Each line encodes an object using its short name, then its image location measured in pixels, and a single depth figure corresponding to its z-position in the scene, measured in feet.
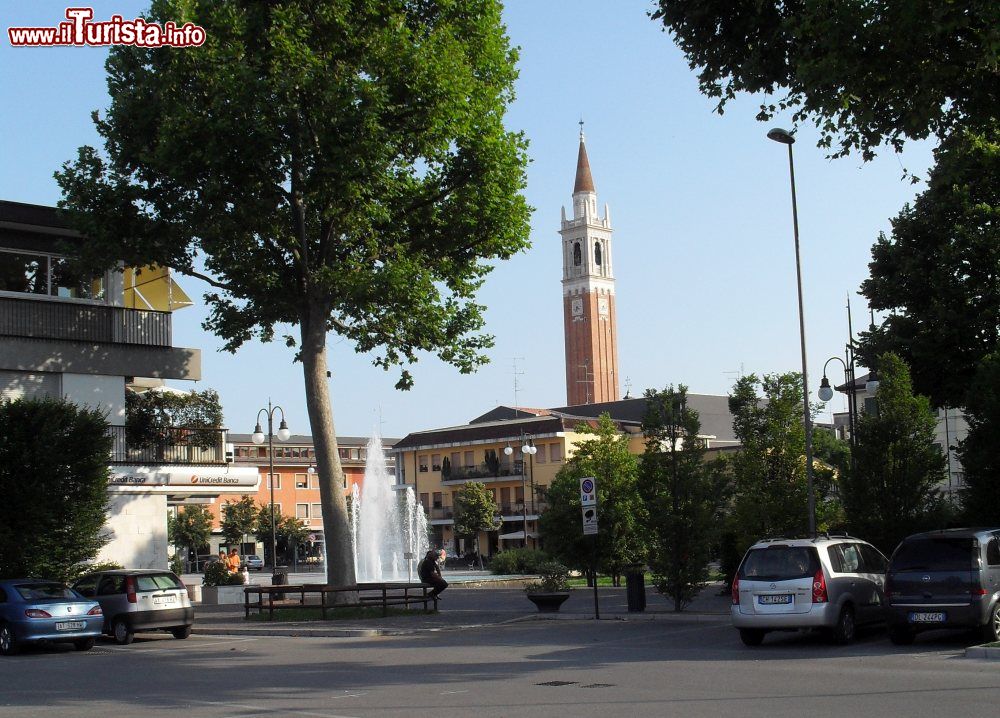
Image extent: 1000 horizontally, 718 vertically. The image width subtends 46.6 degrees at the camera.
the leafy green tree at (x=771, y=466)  108.99
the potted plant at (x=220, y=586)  118.01
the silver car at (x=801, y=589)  57.98
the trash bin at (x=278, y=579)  135.44
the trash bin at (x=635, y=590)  83.97
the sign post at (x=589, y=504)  80.02
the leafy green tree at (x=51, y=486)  87.66
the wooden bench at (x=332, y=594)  90.22
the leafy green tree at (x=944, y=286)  108.88
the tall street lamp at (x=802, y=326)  91.66
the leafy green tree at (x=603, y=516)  145.18
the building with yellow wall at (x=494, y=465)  313.32
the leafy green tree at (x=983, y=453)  85.15
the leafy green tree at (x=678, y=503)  82.64
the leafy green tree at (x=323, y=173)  83.15
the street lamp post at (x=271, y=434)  133.95
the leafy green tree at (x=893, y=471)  87.25
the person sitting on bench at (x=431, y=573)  98.94
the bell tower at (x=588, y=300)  470.80
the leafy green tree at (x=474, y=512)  260.62
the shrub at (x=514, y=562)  175.73
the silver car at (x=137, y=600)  75.87
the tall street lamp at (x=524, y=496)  202.61
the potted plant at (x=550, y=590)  88.89
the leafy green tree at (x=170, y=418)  108.47
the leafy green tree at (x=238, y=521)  308.19
